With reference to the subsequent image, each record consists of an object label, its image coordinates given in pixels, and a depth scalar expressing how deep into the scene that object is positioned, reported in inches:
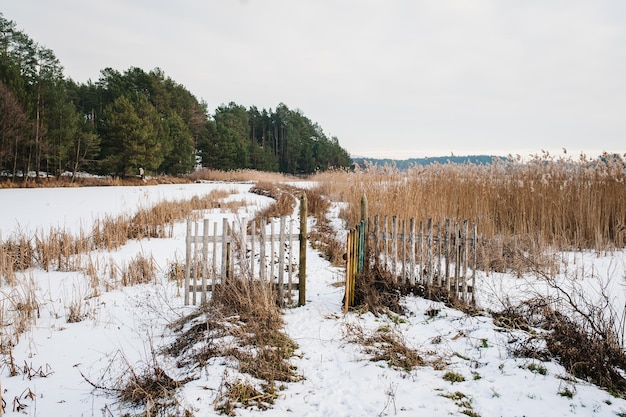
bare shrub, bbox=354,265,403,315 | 193.3
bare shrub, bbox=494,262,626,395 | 124.0
